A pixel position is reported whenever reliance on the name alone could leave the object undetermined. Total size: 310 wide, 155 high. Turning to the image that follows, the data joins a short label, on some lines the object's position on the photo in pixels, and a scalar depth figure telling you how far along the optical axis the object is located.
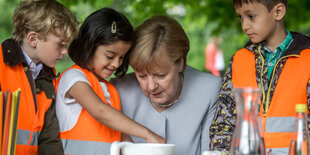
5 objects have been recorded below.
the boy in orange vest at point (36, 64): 2.12
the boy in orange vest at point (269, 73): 2.10
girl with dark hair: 2.15
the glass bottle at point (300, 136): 1.49
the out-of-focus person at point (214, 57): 10.20
